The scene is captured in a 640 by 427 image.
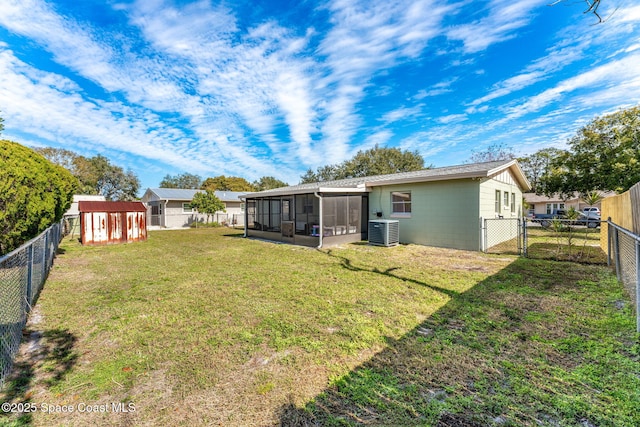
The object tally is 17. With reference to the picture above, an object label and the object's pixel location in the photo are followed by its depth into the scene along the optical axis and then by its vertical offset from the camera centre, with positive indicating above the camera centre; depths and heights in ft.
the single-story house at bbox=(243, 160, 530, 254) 29.53 +1.10
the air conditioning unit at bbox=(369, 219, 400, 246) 32.42 -2.34
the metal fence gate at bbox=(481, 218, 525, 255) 28.91 -3.10
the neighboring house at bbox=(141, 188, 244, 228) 73.41 +1.42
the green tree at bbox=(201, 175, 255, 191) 149.18 +18.17
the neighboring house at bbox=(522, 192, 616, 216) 101.35 +3.51
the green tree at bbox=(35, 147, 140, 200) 109.70 +19.49
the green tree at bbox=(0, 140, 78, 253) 19.24 +1.69
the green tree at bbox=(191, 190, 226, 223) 72.08 +3.33
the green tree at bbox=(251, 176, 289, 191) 155.74 +19.08
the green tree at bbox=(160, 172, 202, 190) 188.96 +24.66
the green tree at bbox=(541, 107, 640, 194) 46.91 +10.73
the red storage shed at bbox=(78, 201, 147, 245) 38.22 -1.04
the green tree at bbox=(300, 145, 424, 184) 112.27 +22.88
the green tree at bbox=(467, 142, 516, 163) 101.04 +24.07
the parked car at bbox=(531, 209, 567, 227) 69.03 -0.96
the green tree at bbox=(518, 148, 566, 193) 96.32 +18.47
